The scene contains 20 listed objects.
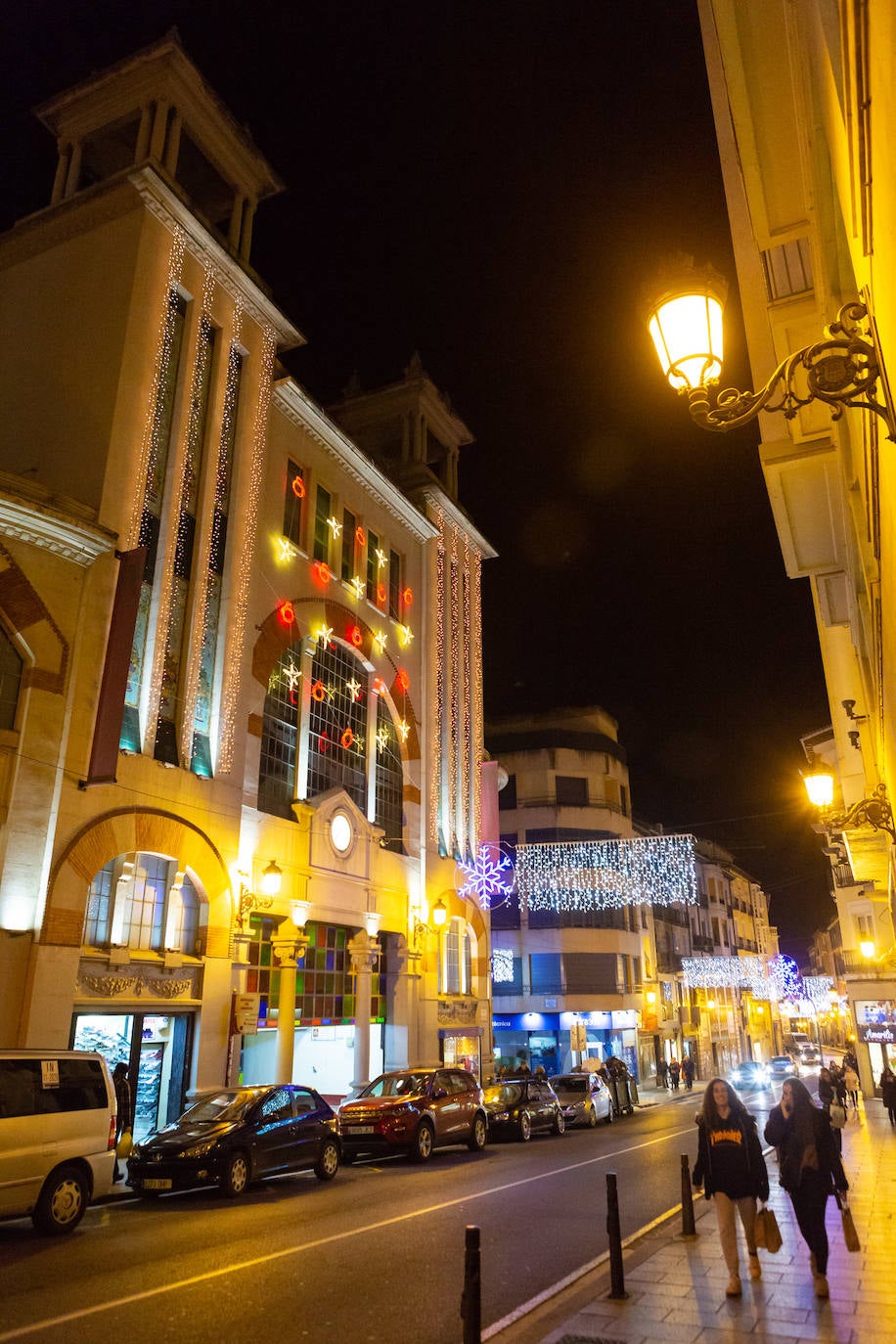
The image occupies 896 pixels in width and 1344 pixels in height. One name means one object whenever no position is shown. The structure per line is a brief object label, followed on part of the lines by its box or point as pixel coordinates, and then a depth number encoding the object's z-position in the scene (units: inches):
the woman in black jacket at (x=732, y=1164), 303.4
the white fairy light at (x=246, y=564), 810.8
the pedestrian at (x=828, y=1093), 740.2
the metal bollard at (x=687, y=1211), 373.4
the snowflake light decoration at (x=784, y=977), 3122.5
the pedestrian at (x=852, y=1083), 1168.6
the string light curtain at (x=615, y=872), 1349.7
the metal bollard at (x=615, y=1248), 283.9
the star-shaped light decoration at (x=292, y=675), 935.7
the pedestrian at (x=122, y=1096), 648.1
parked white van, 397.7
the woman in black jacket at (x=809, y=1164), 292.0
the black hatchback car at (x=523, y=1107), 825.5
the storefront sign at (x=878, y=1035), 1386.4
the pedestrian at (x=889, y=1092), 909.2
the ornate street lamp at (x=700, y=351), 204.7
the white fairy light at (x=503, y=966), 1758.1
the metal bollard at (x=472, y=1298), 195.6
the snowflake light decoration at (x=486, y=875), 1241.1
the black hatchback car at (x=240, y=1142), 494.9
